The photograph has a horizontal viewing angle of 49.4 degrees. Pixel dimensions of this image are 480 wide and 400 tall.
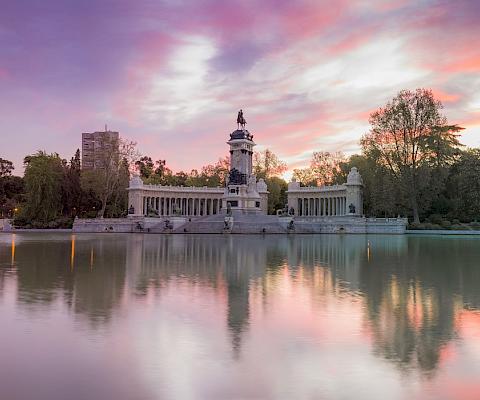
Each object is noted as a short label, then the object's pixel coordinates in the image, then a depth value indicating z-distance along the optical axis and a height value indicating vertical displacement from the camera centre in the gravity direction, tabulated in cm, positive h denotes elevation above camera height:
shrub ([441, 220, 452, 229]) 6316 +18
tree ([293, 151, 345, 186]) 9412 +1081
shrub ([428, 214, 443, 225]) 6575 +82
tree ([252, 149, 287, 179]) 9822 +1157
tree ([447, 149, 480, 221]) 6456 +496
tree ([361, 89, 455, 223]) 6375 +1144
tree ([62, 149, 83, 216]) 7950 +509
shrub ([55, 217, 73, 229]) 7538 +23
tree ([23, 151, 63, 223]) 7544 +487
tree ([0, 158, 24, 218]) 9712 +660
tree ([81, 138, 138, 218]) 7756 +837
